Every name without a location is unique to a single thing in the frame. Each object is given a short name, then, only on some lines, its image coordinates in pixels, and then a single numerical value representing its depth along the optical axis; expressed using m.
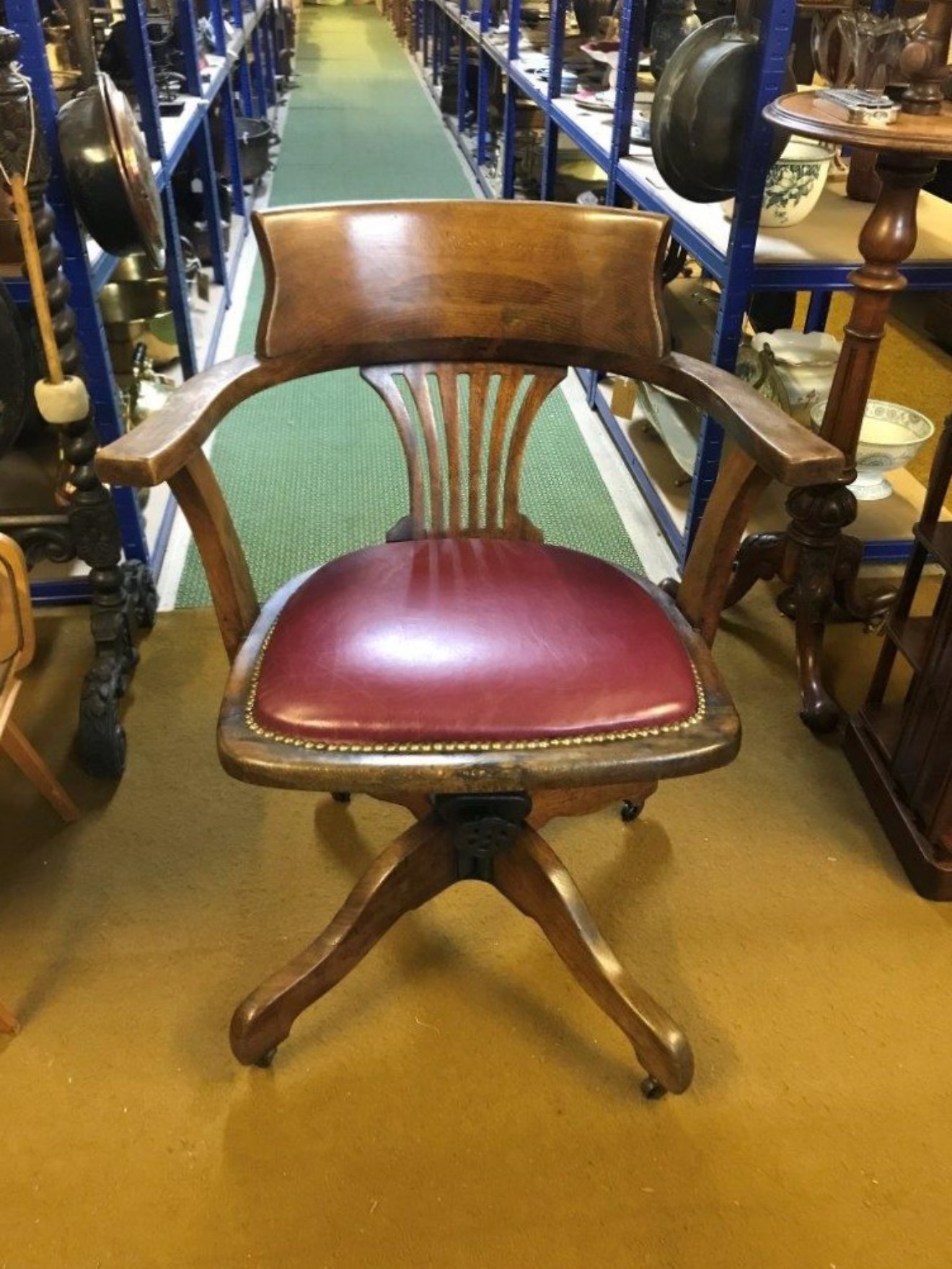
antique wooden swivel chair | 0.94
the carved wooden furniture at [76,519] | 1.31
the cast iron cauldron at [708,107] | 1.52
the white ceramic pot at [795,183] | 1.72
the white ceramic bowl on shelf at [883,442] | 1.85
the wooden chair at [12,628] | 1.21
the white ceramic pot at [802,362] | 1.91
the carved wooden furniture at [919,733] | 1.41
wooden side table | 1.29
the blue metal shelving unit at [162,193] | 1.47
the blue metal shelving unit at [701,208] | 1.54
